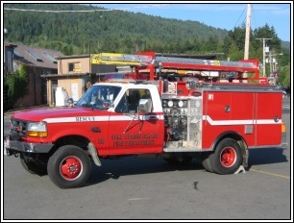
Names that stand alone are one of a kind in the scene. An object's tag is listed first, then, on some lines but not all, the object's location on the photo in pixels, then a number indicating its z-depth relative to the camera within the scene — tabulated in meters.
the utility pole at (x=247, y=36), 30.31
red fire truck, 8.90
